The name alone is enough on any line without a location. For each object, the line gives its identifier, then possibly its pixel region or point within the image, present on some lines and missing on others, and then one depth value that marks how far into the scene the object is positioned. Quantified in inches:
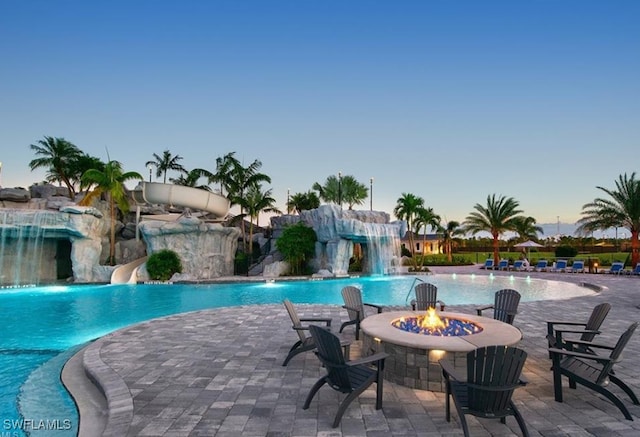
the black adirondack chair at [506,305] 274.7
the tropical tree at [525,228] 1322.1
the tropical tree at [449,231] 1691.7
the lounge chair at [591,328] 202.1
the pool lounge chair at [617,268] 852.6
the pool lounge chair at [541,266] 1011.3
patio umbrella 1145.4
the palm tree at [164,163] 1507.1
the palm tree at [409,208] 1203.9
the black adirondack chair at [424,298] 306.0
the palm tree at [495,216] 1203.2
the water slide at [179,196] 952.9
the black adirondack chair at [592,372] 150.5
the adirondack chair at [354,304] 278.3
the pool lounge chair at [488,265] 1164.4
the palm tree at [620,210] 893.8
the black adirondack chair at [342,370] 148.4
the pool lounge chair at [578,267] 949.2
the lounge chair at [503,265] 1104.6
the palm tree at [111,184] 920.2
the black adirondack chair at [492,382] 127.0
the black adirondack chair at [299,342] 212.5
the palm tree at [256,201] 1179.9
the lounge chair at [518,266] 1064.8
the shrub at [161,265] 839.1
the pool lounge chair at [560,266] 981.7
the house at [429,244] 2307.8
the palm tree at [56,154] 1263.5
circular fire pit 174.1
